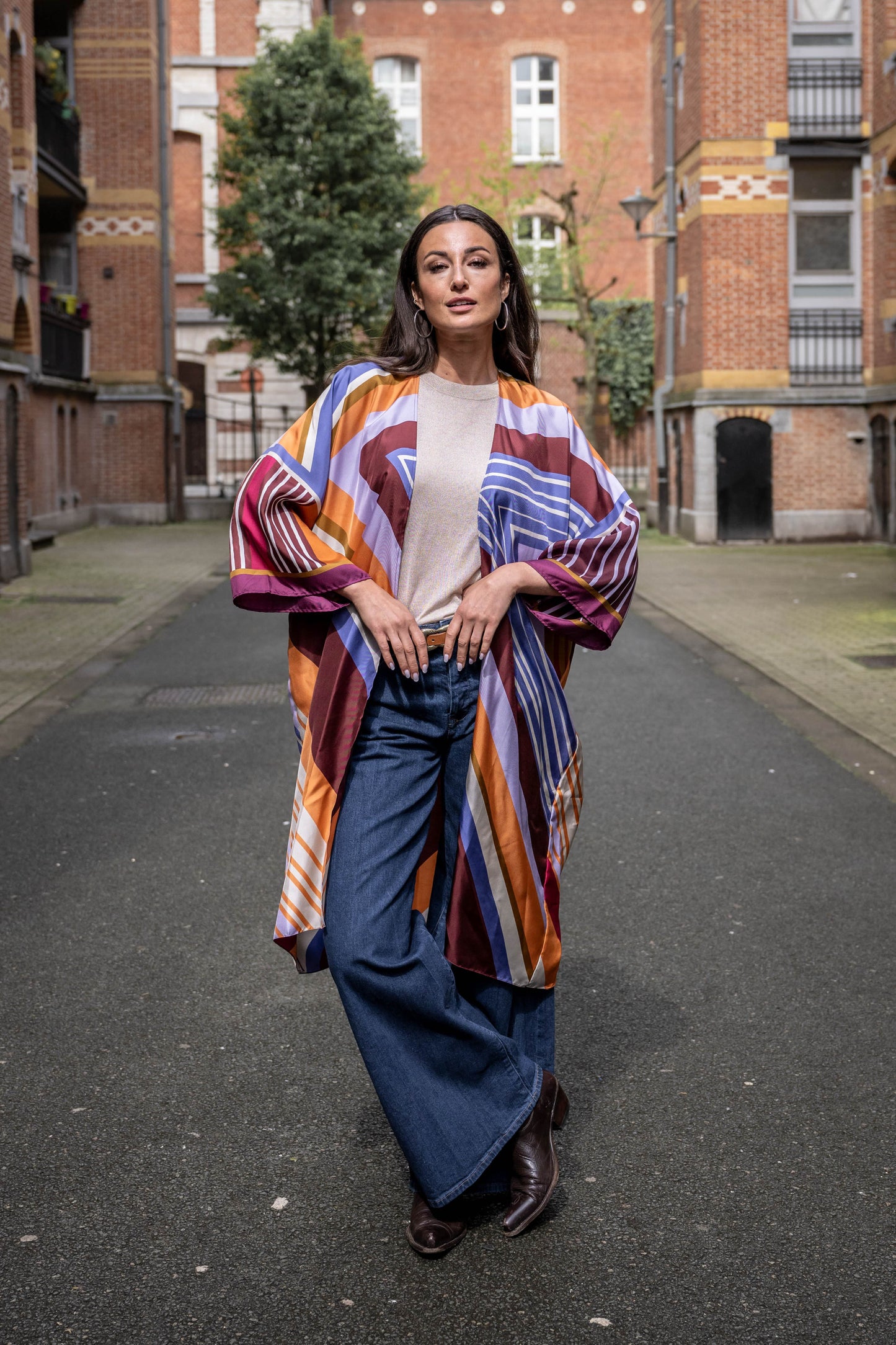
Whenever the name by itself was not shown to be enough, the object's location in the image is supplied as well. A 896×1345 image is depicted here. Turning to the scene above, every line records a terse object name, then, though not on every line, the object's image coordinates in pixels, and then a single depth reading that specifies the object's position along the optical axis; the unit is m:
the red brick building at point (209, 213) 41.31
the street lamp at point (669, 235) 27.00
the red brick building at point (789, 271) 25.67
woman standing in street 3.12
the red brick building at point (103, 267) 29.48
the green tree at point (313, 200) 31.75
